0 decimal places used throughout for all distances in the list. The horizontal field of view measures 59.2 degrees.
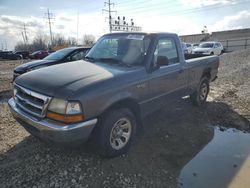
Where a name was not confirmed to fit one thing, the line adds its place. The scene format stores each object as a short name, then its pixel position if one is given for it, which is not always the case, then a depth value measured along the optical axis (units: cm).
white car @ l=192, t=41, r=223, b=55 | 2180
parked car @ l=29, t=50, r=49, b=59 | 3164
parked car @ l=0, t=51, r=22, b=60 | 3409
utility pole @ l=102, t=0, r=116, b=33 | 4516
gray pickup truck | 290
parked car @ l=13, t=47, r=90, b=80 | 789
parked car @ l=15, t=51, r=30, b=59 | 3641
